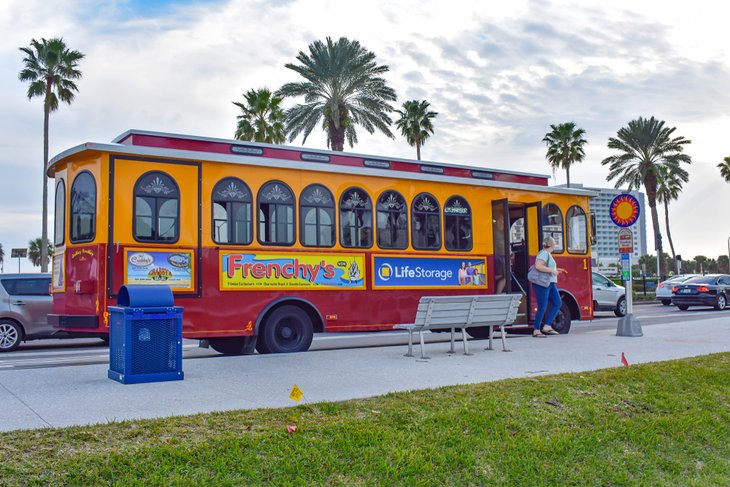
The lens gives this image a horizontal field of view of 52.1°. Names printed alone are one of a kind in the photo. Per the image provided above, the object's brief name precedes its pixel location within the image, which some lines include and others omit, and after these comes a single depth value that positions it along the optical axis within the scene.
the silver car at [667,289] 30.85
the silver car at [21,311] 15.23
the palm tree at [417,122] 48.16
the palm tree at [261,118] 41.56
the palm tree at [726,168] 68.31
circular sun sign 13.91
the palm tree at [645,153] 48.53
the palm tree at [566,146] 55.81
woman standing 13.84
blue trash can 8.11
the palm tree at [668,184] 48.75
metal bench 10.77
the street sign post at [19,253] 32.51
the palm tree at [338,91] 34.59
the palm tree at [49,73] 38.16
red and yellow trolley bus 10.38
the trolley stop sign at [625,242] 14.48
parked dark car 27.84
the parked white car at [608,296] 25.30
